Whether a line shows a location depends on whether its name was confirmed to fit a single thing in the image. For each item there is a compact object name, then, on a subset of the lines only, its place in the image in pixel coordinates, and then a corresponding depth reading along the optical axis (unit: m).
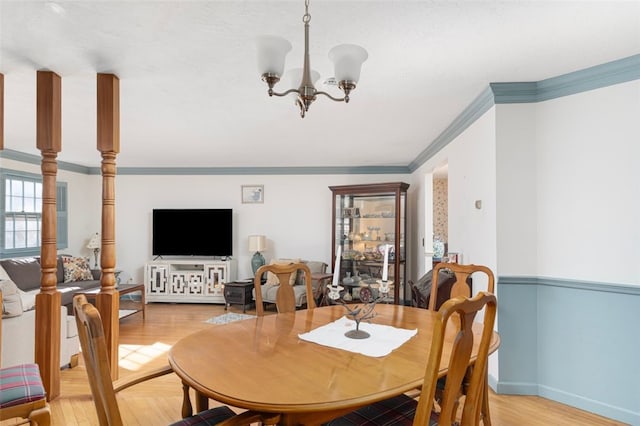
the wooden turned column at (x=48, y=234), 2.46
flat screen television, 5.96
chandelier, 1.52
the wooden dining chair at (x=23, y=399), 1.72
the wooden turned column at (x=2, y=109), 2.42
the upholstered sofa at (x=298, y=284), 4.96
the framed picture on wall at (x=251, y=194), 6.15
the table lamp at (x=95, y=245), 5.91
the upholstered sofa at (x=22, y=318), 2.66
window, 4.80
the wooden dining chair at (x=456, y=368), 1.04
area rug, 4.80
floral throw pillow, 5.15
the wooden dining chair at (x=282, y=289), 2.31
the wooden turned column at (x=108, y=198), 2.49
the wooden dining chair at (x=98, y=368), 1.08
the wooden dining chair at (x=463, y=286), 1.87
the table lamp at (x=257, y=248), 5.77
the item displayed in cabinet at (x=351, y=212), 5.64
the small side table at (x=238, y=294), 5.27
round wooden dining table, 1.12
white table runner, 1.55
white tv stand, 5.79
